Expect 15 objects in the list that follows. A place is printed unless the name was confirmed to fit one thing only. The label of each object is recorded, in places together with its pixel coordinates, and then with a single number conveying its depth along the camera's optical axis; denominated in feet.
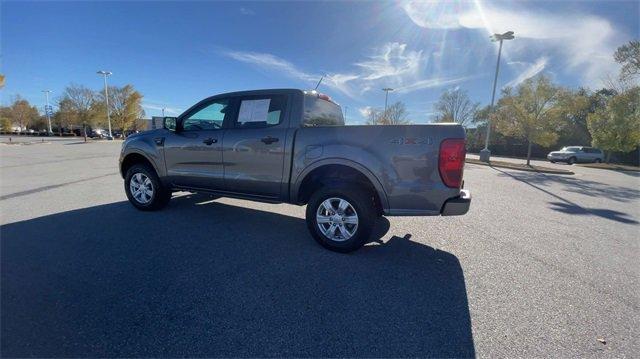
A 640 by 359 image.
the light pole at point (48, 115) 198.94
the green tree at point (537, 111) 56.59
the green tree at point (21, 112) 198.18
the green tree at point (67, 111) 174.50
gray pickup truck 10.23
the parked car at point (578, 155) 83.01
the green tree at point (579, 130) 126.93
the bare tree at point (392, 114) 151.94
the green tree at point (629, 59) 63.52
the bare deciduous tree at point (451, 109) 165.37
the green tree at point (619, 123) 62.59
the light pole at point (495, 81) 62.28
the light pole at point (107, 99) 148.13
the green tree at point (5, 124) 191.48
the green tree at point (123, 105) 163.73
